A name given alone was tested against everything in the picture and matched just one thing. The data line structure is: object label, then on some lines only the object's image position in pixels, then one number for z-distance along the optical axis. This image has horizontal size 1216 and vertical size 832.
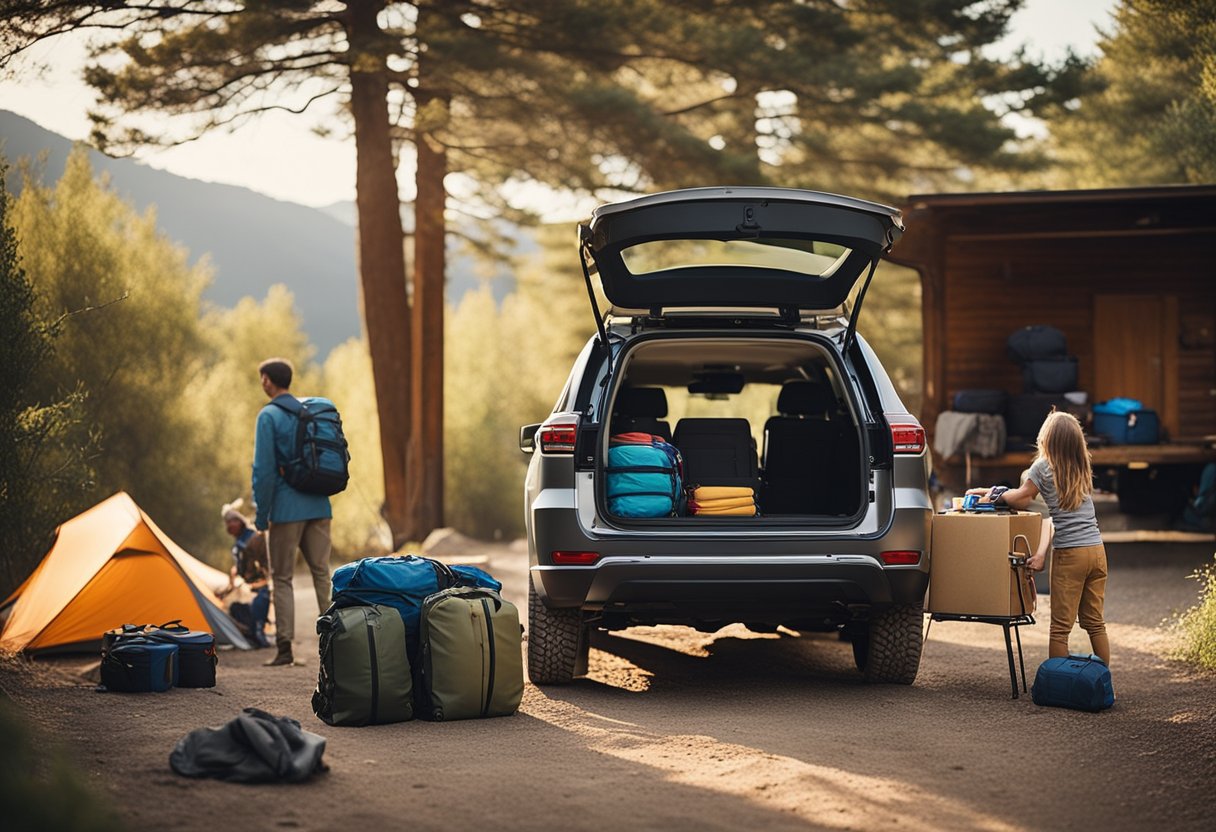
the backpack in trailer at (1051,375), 13.98
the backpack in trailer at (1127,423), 13.53
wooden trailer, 15.09
